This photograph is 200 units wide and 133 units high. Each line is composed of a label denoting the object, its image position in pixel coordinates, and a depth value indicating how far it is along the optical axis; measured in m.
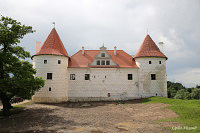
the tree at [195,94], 76.21
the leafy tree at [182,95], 70.31
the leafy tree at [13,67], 17.03
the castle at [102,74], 26.70
